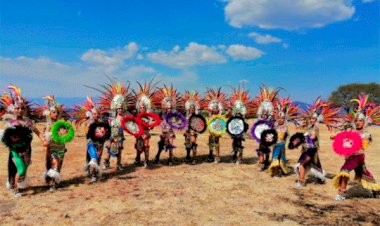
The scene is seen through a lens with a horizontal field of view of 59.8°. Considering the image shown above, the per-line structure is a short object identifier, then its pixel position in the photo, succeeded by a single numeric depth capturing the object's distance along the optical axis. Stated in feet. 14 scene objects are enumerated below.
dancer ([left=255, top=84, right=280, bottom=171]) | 38.75
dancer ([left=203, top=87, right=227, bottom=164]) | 41.98
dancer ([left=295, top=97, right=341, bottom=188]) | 31.65
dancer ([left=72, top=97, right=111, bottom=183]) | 31.96
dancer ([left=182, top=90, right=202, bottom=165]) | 41.29
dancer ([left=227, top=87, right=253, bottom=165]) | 40.42
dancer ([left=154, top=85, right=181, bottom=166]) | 39.91
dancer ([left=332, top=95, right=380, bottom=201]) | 27.37
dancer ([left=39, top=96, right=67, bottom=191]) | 29.37
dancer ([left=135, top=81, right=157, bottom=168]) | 38.37
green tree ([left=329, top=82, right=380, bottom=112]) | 159.02
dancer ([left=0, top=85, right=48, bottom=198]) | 27.68
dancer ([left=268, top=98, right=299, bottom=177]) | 35.22
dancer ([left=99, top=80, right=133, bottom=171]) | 36.84
